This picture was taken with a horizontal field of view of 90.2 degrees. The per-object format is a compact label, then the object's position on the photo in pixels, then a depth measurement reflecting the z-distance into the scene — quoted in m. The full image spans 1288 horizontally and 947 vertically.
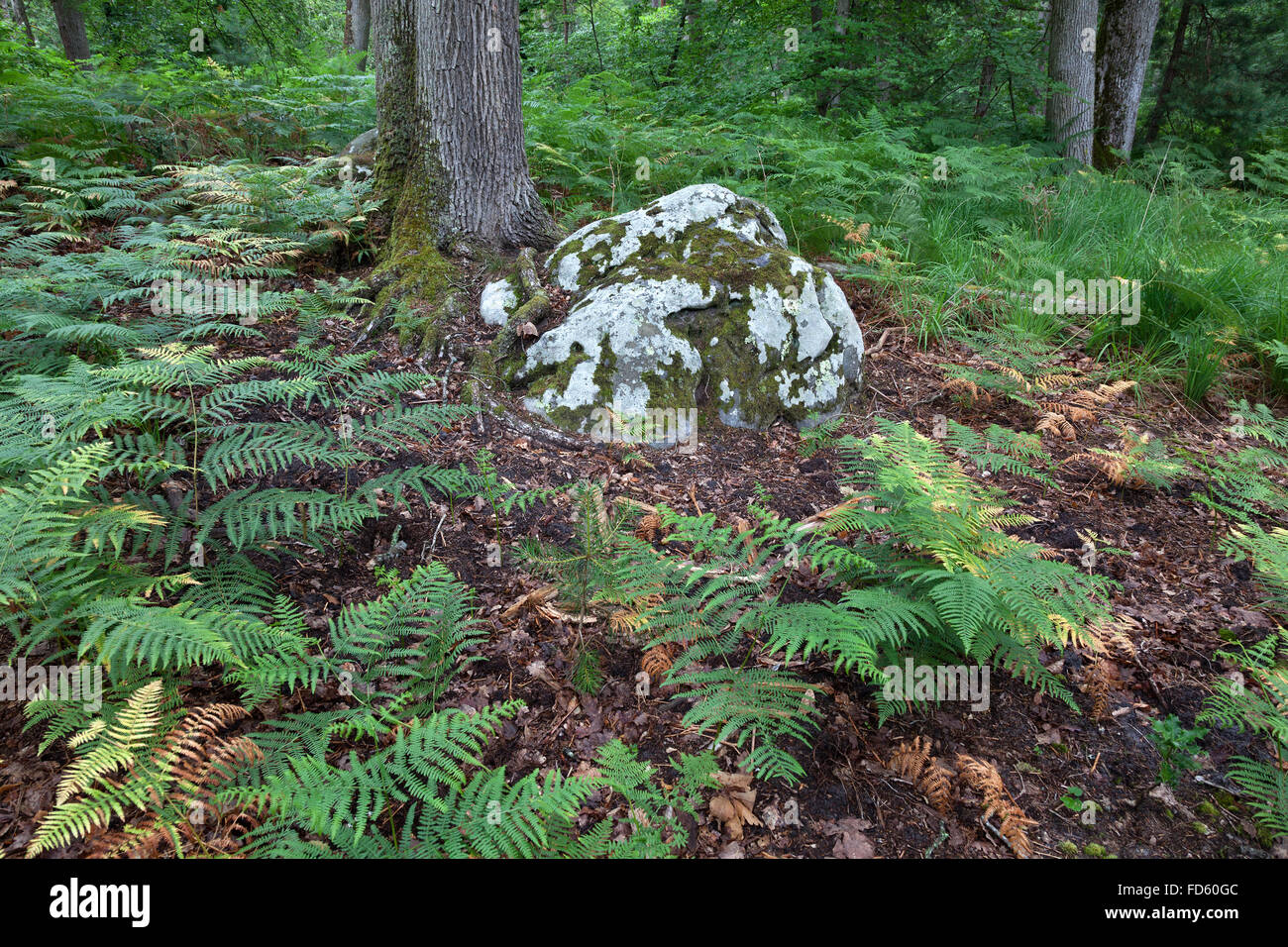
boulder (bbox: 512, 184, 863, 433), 4.03
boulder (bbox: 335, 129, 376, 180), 5.41
